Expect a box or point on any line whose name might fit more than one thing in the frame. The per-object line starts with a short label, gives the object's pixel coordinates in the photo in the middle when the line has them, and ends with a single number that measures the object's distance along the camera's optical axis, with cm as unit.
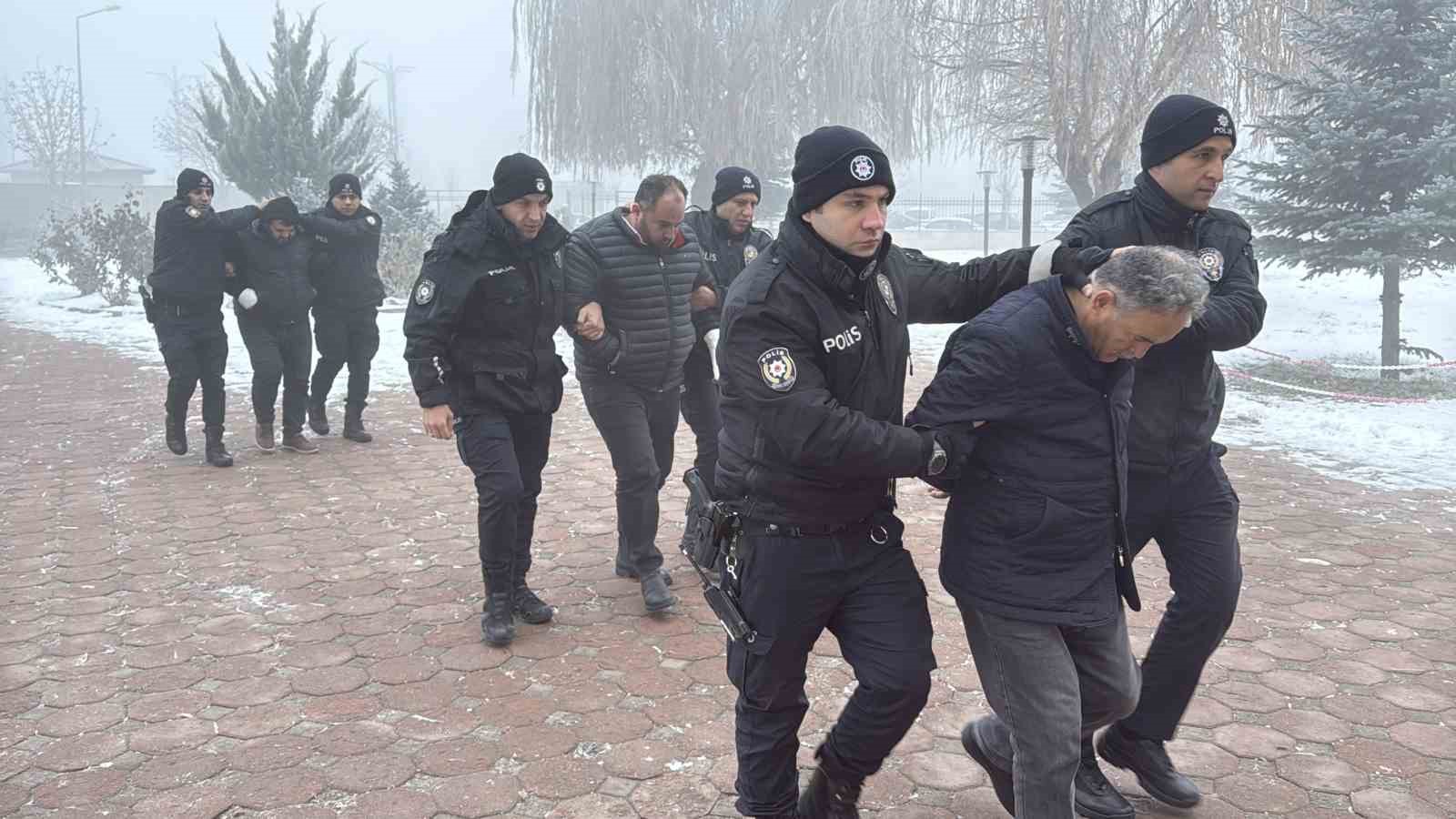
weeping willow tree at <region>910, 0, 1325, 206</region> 1436
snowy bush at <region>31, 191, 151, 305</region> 2066
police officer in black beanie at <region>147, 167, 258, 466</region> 766
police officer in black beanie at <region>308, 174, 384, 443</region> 823
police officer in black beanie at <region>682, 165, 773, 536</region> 552
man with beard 494
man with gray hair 251
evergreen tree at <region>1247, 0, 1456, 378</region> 1116
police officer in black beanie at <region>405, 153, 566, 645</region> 443
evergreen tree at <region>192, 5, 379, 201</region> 2141
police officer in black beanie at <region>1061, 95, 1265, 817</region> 309
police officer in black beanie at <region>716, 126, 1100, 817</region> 256
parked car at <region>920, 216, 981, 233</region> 4983
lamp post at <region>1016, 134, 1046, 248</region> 1273
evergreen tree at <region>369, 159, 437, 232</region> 2312
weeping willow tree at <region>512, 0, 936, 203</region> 2286
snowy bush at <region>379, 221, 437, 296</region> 2030
